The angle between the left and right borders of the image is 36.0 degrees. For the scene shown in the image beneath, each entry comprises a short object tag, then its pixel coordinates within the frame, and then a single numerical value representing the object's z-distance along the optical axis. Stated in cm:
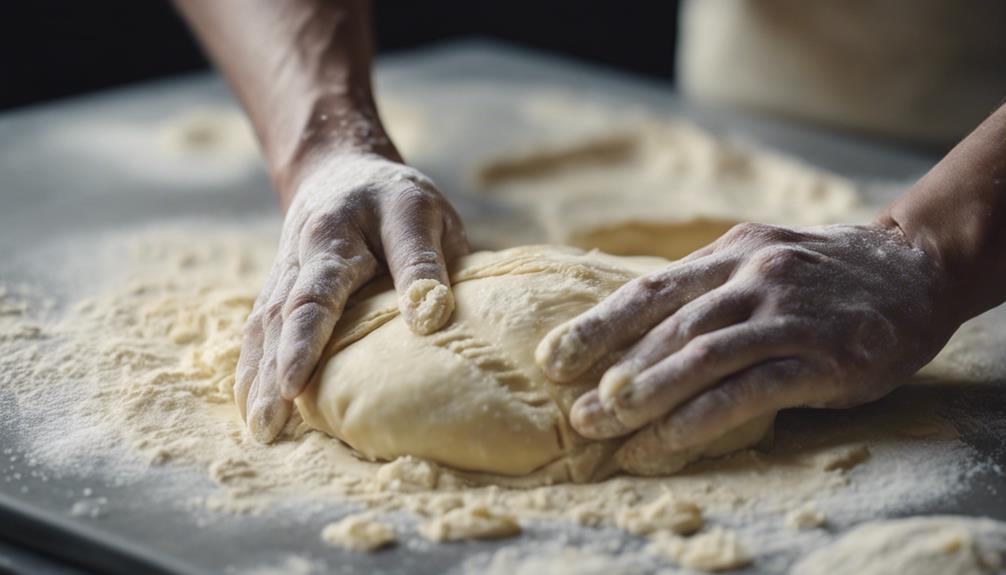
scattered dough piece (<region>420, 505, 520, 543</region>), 55
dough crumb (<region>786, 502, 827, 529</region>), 56
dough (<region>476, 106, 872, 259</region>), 85
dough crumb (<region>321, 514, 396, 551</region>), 55
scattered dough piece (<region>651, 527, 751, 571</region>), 54
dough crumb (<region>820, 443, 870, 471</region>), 59
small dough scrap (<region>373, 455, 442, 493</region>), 58
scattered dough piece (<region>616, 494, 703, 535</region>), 56
